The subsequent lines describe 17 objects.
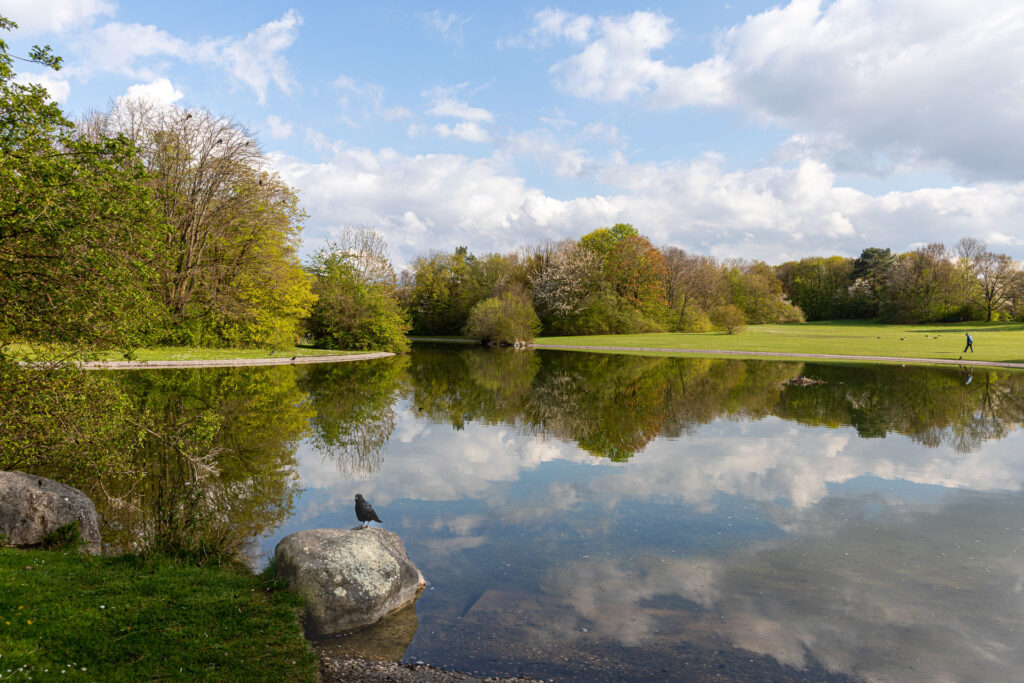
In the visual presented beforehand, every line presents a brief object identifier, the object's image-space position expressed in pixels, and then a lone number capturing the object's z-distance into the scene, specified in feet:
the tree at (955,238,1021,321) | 258.98
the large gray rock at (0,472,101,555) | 23.61
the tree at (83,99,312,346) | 103.60
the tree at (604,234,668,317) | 227.20
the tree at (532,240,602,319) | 223.10
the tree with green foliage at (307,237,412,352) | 143.02
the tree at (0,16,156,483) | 26.30
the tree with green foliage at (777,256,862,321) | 334.65
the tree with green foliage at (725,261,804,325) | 303.89
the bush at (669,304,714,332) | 231.09
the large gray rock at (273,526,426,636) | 19.66
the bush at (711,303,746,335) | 211.00
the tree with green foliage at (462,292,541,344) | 178.60
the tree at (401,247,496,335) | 239.71
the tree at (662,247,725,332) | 233.35
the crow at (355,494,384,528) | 25.77
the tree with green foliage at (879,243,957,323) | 272.72
